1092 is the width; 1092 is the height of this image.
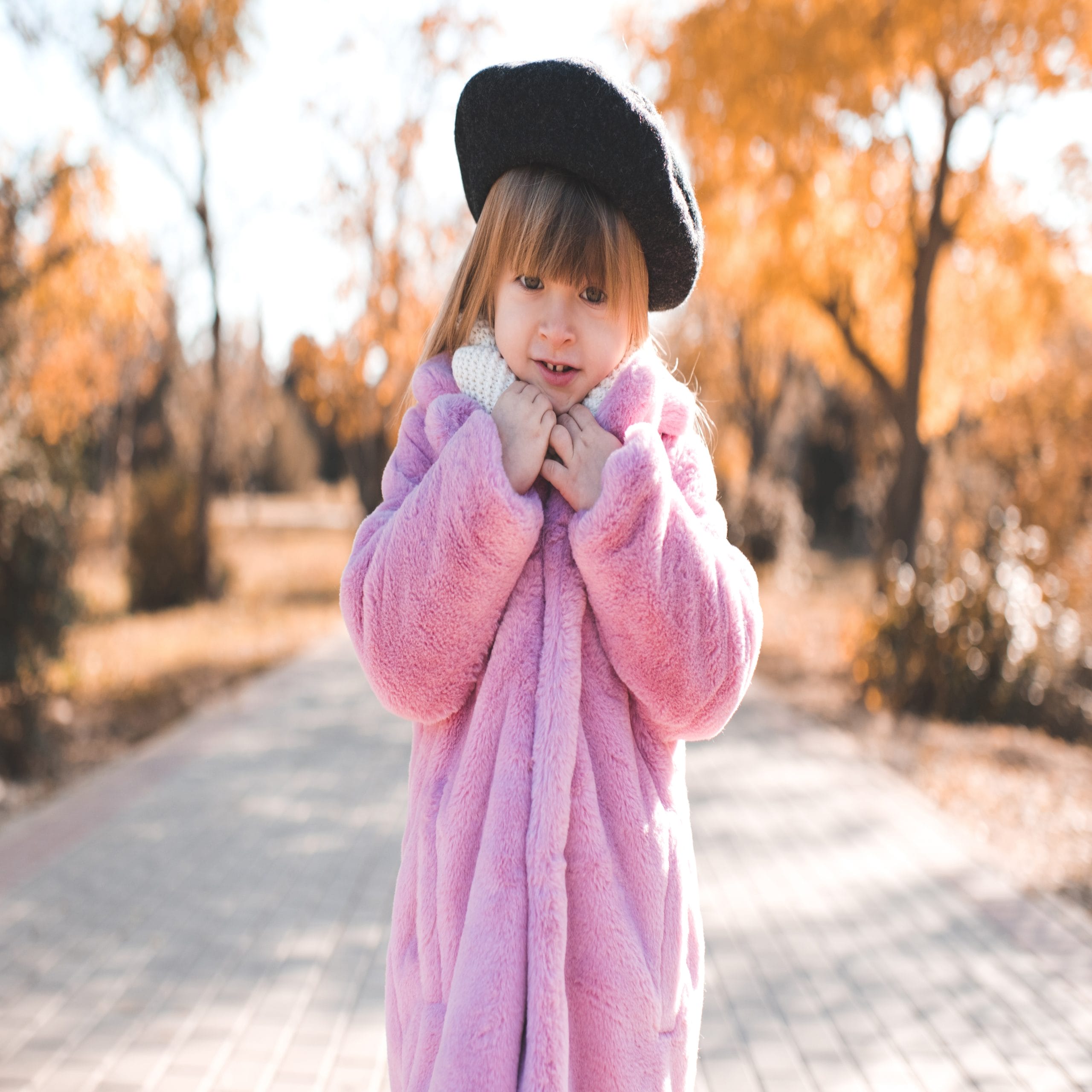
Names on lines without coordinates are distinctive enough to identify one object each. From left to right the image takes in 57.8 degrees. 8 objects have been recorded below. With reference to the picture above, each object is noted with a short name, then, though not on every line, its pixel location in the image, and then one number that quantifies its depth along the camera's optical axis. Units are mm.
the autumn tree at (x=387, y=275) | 12039
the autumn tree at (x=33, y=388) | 5281
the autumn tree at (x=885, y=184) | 7281
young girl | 1312
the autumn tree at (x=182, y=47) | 8555
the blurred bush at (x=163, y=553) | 11992
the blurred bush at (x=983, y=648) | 6988
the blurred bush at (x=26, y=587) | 5227
